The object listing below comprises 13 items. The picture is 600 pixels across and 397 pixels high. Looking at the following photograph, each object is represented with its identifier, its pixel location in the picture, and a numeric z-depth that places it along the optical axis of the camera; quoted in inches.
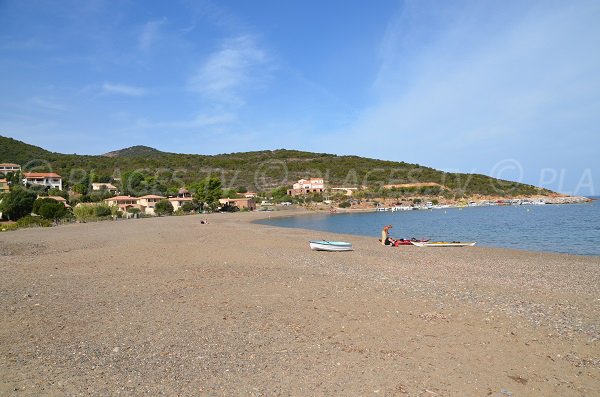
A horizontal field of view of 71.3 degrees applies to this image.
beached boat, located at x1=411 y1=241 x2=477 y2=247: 906.1
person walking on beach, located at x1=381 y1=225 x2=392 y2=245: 946.7
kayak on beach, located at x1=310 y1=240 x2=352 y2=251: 799.1
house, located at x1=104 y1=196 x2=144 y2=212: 2492.3
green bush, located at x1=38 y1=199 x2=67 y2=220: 1780.3
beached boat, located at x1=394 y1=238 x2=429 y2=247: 928.2
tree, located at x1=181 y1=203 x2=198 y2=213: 2701.8
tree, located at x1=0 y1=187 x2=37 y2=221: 1840.6
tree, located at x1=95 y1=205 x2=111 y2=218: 1932.3
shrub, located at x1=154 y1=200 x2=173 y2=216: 2472.4
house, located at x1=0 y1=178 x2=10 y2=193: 2538.9
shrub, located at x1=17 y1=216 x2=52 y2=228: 1518.2
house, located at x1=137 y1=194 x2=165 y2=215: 2689.5
